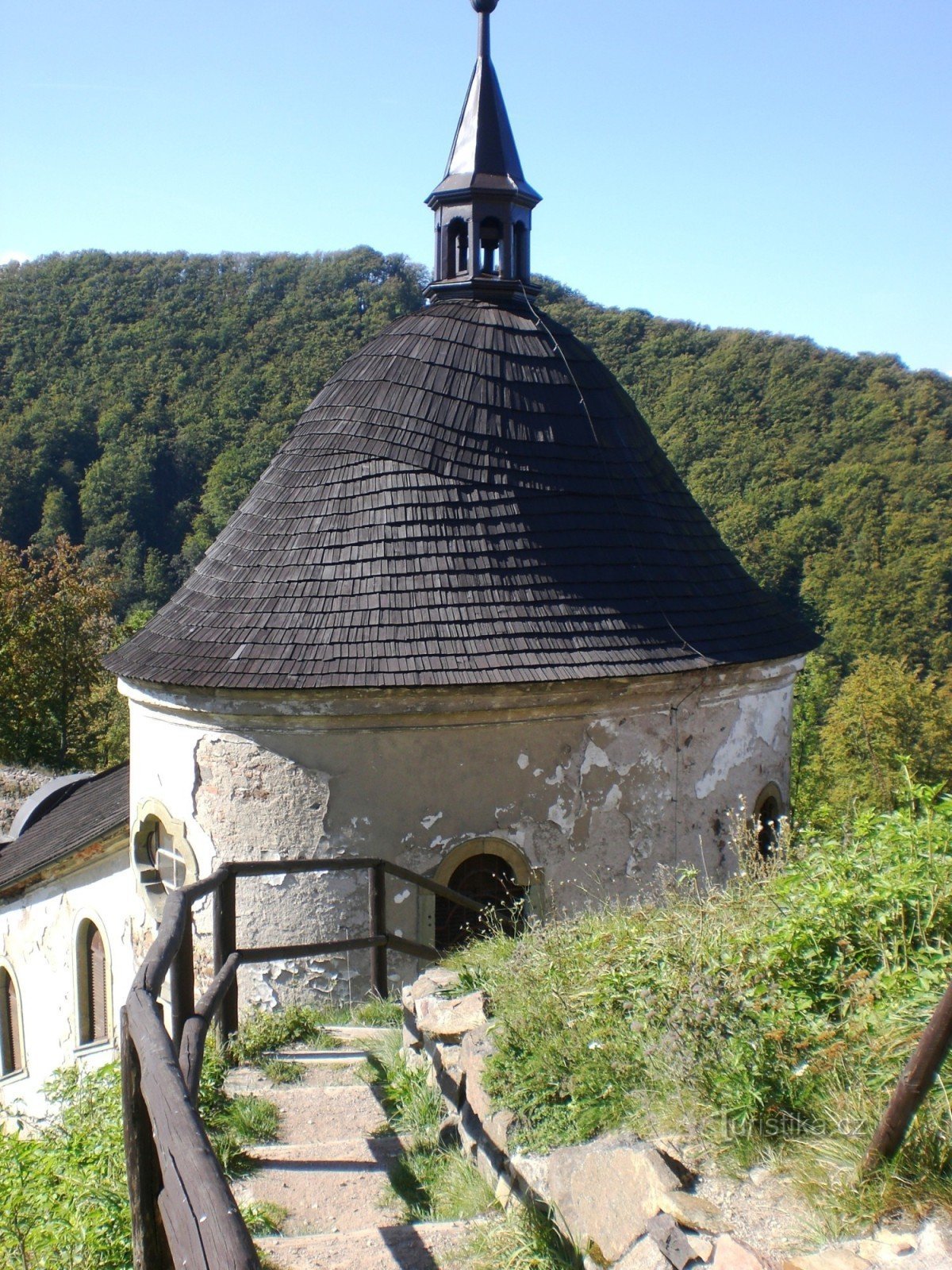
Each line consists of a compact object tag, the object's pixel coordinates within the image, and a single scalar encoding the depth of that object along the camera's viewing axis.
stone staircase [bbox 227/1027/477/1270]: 3.38
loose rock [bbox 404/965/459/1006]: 5.08
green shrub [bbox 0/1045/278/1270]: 3.24
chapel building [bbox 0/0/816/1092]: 7.85
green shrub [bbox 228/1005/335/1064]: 5.21
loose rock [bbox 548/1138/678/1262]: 2.83
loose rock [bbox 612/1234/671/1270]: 2.62
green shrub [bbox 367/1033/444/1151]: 4.29
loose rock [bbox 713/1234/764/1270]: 2.47
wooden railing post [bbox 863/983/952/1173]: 2.32
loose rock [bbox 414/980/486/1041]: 4.37
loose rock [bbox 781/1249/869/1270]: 2.41
